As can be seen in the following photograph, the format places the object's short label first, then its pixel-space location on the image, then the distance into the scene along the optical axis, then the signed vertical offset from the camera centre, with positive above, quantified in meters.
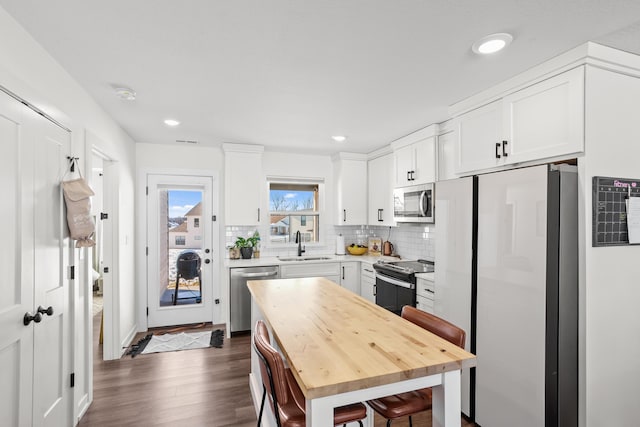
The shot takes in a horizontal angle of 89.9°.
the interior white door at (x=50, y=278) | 1.79 -0.40
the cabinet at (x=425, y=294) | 2.93 -0.75
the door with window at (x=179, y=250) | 4.25 -0.51
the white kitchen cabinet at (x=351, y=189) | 4.75 +0.36
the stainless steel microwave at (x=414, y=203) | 3.40 +0.12
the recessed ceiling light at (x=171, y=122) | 3.23 +0.92
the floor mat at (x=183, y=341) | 3.61 -1.54
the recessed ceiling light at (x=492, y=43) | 1.69 +0.93
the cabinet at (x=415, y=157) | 3.42 +0.65
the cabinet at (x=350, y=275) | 4.50 -0.88
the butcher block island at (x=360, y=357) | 1.11 -0.58
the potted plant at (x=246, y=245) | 4.39 -0.45
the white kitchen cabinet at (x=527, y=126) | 1.85 +0.60
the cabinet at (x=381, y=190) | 4.30 +0.32
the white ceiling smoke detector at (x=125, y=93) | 2.42 +0.91
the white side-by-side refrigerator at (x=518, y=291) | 1.81 -0.48
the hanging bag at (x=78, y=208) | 2.06 +0.02
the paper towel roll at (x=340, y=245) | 4.91 -0.49
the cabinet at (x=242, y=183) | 4.28 +0.40
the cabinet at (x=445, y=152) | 3.23 +0.64
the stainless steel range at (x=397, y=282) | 3.21 -0.73
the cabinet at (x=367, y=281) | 4.13 -0.91
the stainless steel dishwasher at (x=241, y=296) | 4.00 -1.06
